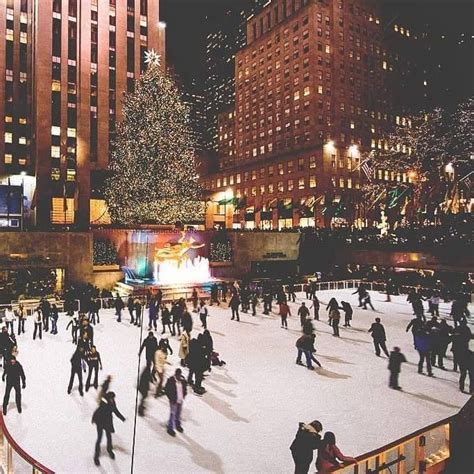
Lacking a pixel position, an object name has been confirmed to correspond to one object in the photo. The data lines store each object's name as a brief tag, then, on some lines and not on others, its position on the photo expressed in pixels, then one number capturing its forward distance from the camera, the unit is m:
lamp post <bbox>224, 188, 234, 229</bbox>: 39.69
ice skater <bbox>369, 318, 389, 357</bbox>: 13.59
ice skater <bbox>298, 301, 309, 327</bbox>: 16.02
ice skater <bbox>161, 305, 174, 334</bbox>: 16.53
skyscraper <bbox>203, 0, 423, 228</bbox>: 68.29
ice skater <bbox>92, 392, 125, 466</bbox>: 7.63
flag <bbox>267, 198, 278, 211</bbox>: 43.85
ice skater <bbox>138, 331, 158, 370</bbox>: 11.03
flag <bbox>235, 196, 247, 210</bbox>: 39.38
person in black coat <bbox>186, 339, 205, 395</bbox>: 10.72
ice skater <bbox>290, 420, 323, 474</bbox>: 6.41
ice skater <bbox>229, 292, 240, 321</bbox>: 19.39
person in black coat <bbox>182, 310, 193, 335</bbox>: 13.85
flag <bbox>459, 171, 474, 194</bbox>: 31.64
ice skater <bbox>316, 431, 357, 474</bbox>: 6.08
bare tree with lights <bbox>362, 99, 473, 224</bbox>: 34.16
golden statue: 28.89
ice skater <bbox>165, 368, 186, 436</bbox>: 8.57
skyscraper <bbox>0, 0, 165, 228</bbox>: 45.12
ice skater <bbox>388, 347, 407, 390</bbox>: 10.93
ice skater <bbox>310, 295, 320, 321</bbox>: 20.65
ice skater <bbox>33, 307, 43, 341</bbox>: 15.71
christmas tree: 33.62
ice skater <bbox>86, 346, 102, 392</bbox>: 10.76
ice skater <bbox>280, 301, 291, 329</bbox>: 18.16
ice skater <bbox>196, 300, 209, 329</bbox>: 16.17
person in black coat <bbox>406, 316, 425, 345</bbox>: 12.58
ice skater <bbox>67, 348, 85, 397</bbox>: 10.48
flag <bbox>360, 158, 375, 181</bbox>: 34.47
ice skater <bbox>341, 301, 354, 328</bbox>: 17.95
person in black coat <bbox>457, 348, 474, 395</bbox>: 10.85
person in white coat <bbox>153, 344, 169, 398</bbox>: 10.30
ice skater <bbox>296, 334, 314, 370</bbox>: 12.73
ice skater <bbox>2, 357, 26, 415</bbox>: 9.35
